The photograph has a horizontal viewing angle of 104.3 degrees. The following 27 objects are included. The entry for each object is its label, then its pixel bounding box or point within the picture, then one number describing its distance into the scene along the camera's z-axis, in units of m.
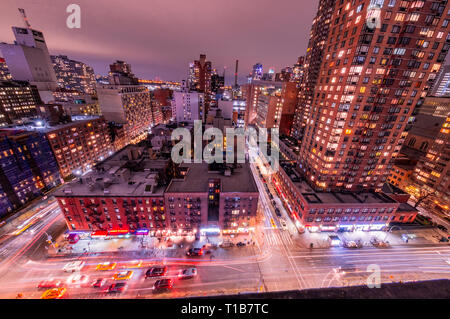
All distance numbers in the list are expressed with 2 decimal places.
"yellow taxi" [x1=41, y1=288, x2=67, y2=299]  38.81
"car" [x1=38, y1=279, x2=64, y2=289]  40.59
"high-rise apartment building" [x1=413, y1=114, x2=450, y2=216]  62.69
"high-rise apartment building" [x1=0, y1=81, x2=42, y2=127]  89.38
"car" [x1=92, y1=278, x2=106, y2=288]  41.00
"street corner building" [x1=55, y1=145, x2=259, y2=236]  49.22
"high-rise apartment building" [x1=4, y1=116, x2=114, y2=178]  71.44
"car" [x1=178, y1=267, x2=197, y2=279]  43.16
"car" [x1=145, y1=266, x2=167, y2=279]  43.03
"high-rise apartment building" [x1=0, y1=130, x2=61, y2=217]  55.81
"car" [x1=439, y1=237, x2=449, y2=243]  54.69
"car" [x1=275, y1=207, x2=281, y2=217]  64.38
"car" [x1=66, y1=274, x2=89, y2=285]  41.72
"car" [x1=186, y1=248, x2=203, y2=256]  48.22
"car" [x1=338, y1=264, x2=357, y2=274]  45.91
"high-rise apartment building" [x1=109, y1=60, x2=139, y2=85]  109.12
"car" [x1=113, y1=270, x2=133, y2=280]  42.64
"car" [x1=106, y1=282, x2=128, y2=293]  40.28
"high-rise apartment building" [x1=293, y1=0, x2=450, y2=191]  44.41
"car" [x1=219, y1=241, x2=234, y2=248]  51.16
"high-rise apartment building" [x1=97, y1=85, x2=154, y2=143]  106.27
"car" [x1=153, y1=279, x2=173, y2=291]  40.82
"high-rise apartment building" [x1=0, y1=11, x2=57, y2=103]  116.38
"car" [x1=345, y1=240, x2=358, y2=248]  52.28
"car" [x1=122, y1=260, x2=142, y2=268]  45.50
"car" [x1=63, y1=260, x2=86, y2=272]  43.91
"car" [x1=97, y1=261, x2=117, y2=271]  44.53
